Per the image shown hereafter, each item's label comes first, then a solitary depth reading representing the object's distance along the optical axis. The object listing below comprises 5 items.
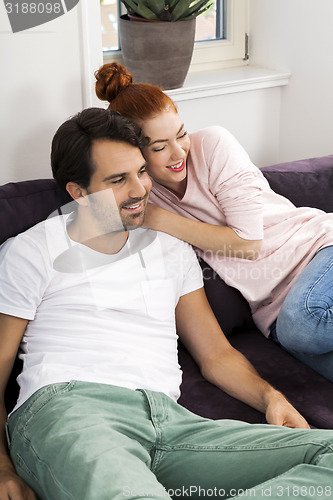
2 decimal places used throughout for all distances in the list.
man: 1.30
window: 2.82
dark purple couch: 1.69
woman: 1.75
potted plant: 2.27
